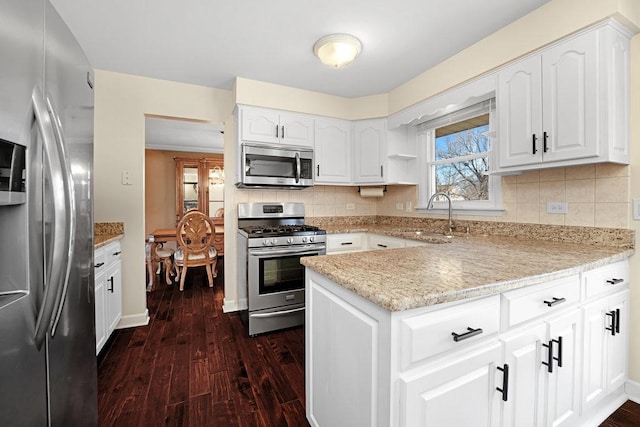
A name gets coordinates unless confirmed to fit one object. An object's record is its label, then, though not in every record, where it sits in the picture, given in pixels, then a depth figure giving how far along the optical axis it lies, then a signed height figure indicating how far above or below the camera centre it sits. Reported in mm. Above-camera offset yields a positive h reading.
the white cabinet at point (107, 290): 1909 -601
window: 2451 +505
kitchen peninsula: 808 -453
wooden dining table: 3884 -396
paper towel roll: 3377 +230
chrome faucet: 2564 -143
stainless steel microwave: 2729 +460
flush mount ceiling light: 2016 +1205
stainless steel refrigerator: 688 -9
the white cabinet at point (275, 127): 2725 +864
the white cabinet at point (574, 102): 1484 +616
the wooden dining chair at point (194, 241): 3640 -402
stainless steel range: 2432 -549
